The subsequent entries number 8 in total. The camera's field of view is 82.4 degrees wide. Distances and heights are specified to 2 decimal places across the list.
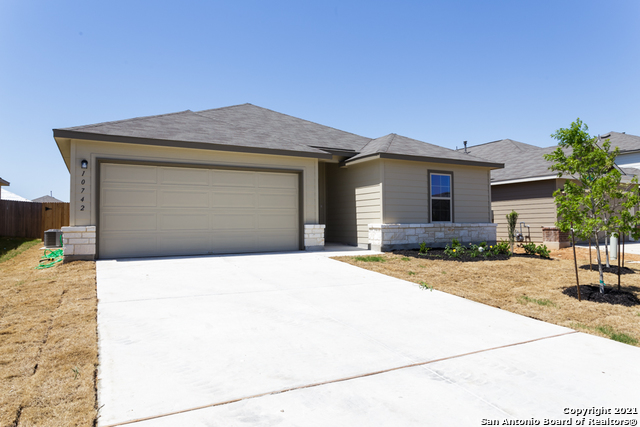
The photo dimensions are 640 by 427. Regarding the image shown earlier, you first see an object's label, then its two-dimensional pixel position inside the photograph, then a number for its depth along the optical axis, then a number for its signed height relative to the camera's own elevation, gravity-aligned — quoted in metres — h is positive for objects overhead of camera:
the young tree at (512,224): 11.16 -0.07
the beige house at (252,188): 9.16 +1.10
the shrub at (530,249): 11.12 -0.84
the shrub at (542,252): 10.61 -0.89
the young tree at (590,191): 5.61 +0.47
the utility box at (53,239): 12.77 -0.38
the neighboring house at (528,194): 14.15 +1.18
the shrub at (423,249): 10.72 -0.76
